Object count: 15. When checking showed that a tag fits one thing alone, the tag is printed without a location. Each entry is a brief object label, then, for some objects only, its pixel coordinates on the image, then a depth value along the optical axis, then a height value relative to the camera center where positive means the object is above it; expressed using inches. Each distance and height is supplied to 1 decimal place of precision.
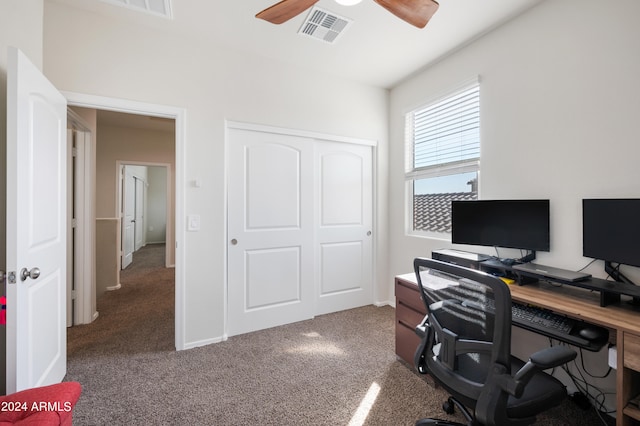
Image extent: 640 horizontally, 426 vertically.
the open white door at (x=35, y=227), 53.1 -3.3
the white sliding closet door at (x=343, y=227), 126.6 -6.2
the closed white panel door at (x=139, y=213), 285.7 -0.2
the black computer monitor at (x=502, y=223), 77.4 -2.9
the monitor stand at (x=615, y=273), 64.5 -13.7
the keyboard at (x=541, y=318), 56.0 -22.0
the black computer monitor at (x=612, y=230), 58.6 -3.5
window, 102.1 +23.2
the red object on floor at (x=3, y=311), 53.5 -18.8
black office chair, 42.3 -23.0
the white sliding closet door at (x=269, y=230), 108.1 -6.8
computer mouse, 51.5 -22.3
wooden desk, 47.3 -19.4
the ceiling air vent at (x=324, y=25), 85.4 +60.7
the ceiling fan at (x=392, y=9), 60.7 +46.0
